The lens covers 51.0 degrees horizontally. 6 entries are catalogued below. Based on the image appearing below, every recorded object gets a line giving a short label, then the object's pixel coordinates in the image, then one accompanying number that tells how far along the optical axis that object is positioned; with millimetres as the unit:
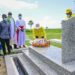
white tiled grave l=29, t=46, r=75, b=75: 1843
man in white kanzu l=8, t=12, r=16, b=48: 4056
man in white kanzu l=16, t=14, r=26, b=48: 4295
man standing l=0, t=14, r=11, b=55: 3585
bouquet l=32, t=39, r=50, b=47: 3356
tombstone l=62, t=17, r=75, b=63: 2053
